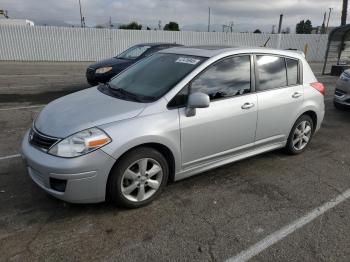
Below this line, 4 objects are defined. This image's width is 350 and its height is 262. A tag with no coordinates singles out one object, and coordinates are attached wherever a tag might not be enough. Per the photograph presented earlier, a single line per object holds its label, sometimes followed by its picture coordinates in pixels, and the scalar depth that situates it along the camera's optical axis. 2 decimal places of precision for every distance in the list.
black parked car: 9.18
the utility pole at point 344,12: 31.72
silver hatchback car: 2.98
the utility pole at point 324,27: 54.31
